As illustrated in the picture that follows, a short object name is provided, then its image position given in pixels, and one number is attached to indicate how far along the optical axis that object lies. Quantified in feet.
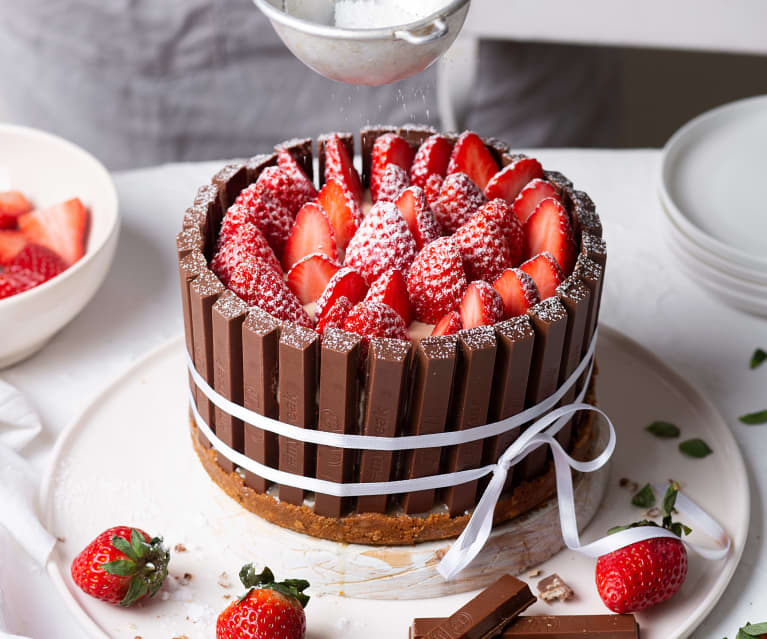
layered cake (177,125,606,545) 4.09
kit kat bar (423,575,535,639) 4.11
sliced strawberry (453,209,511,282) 4.28
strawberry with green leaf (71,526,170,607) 4.14
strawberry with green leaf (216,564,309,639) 4.06
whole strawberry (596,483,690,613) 4.17
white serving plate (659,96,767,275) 4.90
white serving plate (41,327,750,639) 4.20
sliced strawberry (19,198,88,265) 4.76
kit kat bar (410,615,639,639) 4.14
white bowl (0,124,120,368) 4.53
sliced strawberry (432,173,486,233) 4.39
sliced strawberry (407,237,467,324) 4.23
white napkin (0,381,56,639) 4.27
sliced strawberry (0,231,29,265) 4.81
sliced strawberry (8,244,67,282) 4.70
